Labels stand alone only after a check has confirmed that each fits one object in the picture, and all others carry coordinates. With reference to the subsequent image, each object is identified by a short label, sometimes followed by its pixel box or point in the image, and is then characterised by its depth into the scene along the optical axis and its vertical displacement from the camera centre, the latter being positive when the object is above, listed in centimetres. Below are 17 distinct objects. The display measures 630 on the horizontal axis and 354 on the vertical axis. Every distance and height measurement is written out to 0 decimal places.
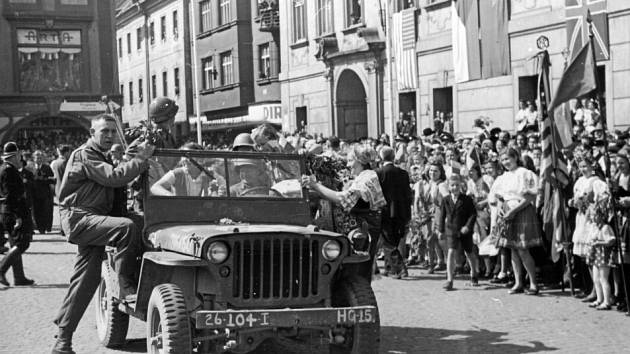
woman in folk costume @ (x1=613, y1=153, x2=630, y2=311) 988 -82
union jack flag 1831 +243
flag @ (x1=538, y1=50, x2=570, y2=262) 1099 -41
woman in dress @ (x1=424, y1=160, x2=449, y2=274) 1331 -89
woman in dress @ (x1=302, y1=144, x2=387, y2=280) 813 -38
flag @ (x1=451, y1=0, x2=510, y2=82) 2134 +257
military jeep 655 -94
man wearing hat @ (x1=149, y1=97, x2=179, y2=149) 912 +41
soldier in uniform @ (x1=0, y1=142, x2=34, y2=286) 1273 -73
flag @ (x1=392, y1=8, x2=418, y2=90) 2539 +288
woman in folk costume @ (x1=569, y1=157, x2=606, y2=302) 1023 -63
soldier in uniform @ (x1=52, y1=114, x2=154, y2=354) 774 -54
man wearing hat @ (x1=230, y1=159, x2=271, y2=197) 799 -20
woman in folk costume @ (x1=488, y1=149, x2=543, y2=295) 1142 -86
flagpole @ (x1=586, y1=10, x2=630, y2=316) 957 -84
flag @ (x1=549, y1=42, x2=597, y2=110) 1047 +76
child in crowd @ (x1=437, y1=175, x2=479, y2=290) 1193 -96
